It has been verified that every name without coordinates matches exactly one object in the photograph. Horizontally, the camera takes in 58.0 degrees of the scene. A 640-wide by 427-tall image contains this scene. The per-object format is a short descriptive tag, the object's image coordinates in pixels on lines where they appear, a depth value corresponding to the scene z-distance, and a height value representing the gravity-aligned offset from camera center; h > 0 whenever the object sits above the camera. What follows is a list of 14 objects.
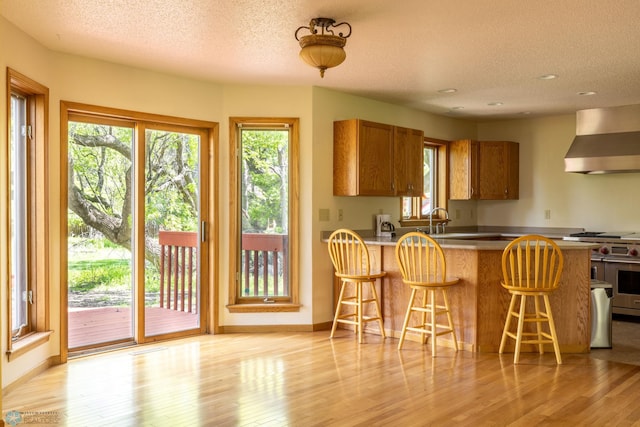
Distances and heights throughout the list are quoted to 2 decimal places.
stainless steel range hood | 6.15 +0.73
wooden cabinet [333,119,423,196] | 5.56 +0.52
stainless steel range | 5.95 -0.61
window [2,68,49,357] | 4.02 +0.00
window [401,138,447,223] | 7.20 +0.40
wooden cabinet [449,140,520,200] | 7.28 +0.52
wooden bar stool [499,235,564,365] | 4.19 -0.58
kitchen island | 4.61 -0.73
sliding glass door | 4.61 -0.16
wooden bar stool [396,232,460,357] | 4.48 -0.56
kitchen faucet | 6.66 -0.11
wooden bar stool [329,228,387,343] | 5.00 -0.58
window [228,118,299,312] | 5.50 -0.03
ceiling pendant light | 3.44 +0.98
